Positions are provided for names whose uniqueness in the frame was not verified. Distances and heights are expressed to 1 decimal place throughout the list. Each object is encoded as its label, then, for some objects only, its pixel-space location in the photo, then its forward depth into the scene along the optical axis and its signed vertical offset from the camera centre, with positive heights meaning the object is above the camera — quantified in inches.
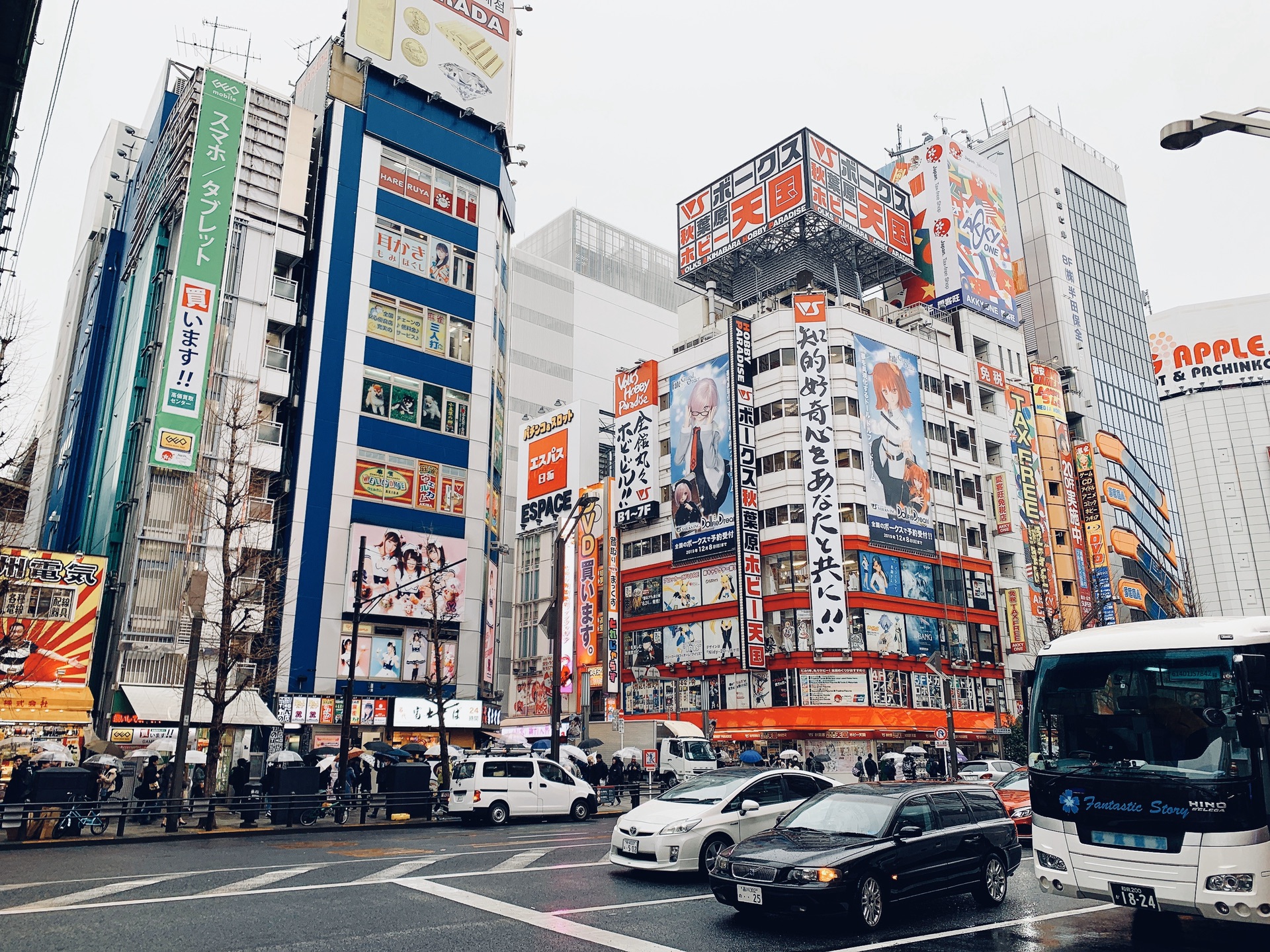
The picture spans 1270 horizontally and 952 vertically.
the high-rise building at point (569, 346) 2704.2 +1426.5
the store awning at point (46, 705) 1203.2 +40.7
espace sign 2640.3 +761.9
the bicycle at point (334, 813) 870.4 -74.3
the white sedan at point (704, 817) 494.9 -48.2
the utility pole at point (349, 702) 960.9 +33.8
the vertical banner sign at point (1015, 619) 2330.2 +267.7
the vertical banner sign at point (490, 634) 1796.3 +190.4
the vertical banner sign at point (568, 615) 2352.4 +297.4
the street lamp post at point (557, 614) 1095.0 +143.2
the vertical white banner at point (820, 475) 2011.6 +570.6
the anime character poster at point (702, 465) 2202.3 +637.5
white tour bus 321.1 -16.3
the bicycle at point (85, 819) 740.6 -66.9
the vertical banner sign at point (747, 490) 2076.8 +555.5
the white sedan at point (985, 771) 1136.2 -56.6
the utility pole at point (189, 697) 804.6 +34.7
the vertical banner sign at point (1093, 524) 2583.7 +573.2
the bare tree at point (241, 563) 1165.1 +244.8
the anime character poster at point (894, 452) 2164.1 +653.7
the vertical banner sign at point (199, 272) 1424.7 +737.5
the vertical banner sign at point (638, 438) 2429.9 +771.0
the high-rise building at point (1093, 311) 3376.0 +1622.2
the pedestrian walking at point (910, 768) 1402.6 -62.4
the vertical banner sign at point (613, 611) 2327.8 +308.7
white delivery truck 1421.0 -32.5
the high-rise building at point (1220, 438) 4884.4 +1572.4
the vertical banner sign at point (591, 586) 2359.7 +372.5
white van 890.1 -57.6
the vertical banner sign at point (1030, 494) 2439.7 +619.9
